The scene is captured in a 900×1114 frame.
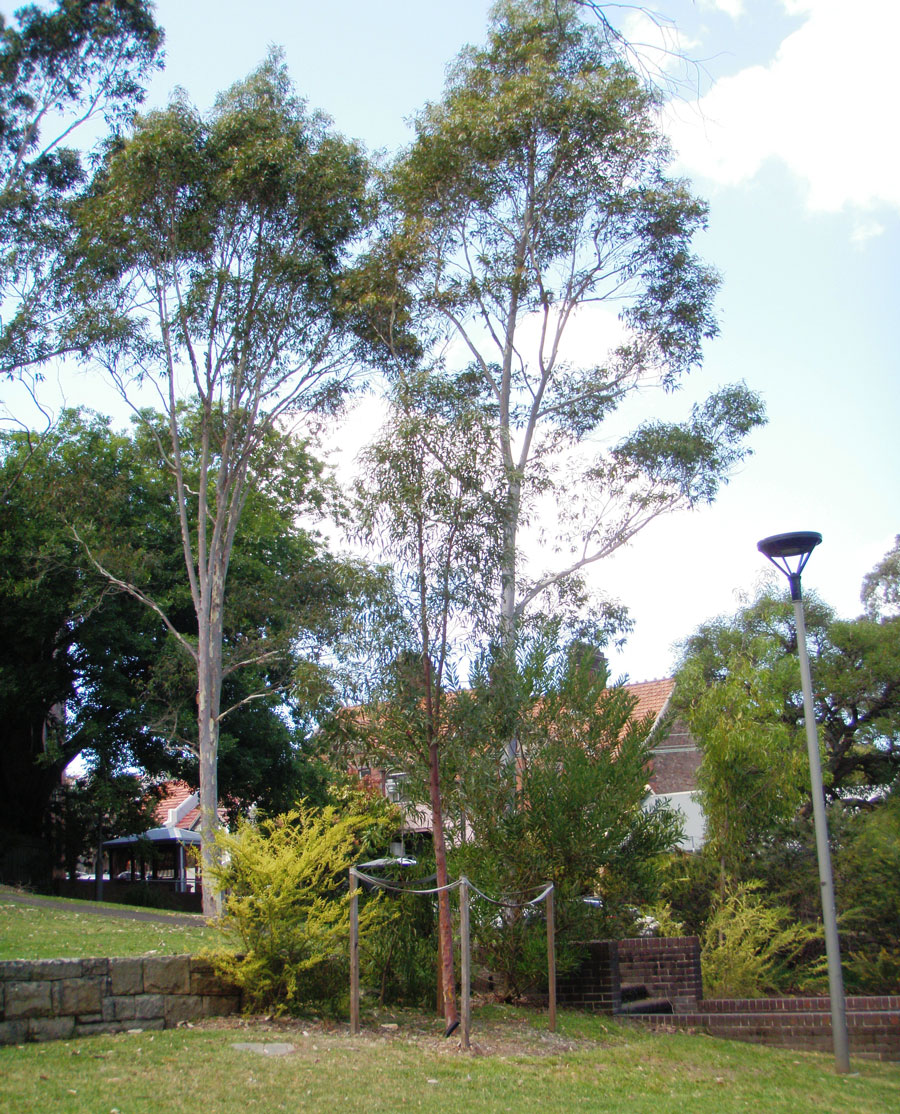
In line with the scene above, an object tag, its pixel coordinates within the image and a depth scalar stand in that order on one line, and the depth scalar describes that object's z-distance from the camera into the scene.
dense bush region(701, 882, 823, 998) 12.43
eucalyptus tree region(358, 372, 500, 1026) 9.18
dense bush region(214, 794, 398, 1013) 8.36
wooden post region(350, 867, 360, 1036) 8.25
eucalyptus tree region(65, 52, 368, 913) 19.34
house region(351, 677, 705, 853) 25.25
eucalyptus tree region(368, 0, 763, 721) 17.36
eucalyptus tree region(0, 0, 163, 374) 20.56
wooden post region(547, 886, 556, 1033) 8.92
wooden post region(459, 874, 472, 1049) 7.74
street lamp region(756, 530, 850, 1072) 8.56
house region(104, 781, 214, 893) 29.20
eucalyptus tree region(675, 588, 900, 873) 16.70
